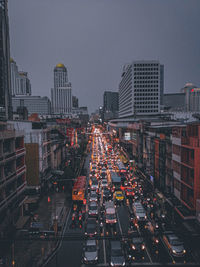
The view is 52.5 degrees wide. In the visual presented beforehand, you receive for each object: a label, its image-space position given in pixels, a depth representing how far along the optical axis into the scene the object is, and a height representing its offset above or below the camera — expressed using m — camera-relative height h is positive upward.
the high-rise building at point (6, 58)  59.55 +23.00
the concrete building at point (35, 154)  32.69 -4.26
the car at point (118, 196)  30.66 -10.29
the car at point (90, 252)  16.78 -10.61
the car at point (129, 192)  32.22 -10.21
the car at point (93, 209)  25.22 -10.29
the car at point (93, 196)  29.58 -10.11
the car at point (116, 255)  16.12 -10.46
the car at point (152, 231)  19.45 -10.94
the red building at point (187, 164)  21.89 -4.29
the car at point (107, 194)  31.27 -10.33
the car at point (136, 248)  17.62 -10.78
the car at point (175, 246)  17.36 -10.43
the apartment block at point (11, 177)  20.92 -5.57
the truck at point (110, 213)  23.20 -10.12
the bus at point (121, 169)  45.31 -9.17
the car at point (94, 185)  34.56 -9.79
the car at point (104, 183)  36.81 -10.05
